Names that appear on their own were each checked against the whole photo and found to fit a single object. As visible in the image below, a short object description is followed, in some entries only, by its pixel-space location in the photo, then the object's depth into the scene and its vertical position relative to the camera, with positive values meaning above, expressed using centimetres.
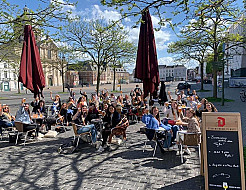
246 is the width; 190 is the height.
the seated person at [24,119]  671 -110
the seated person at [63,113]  901 -124
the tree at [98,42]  1728 +404
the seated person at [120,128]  632 -139
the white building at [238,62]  4778 +564
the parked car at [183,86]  3459 -21
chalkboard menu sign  323 -116
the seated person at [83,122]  630 -135
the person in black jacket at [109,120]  622 -115
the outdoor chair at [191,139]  493 -138
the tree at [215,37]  1257 +361
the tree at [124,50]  1825 +352
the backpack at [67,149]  587 -191
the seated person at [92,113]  771 -107
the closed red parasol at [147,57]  599 +88
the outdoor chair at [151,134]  554 -139
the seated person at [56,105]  1012 -102
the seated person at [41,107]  887 -96
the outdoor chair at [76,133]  611 -152
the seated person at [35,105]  907 -85
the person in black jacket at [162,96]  1246 -70
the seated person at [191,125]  501 -105
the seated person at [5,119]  732 -121
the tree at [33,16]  695 +256
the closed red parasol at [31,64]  657 +81
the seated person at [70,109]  973 -117
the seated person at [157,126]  562 -121
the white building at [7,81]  5209 +172
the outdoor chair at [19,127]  660 -136
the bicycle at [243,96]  1633 -101
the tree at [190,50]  1633 +366
